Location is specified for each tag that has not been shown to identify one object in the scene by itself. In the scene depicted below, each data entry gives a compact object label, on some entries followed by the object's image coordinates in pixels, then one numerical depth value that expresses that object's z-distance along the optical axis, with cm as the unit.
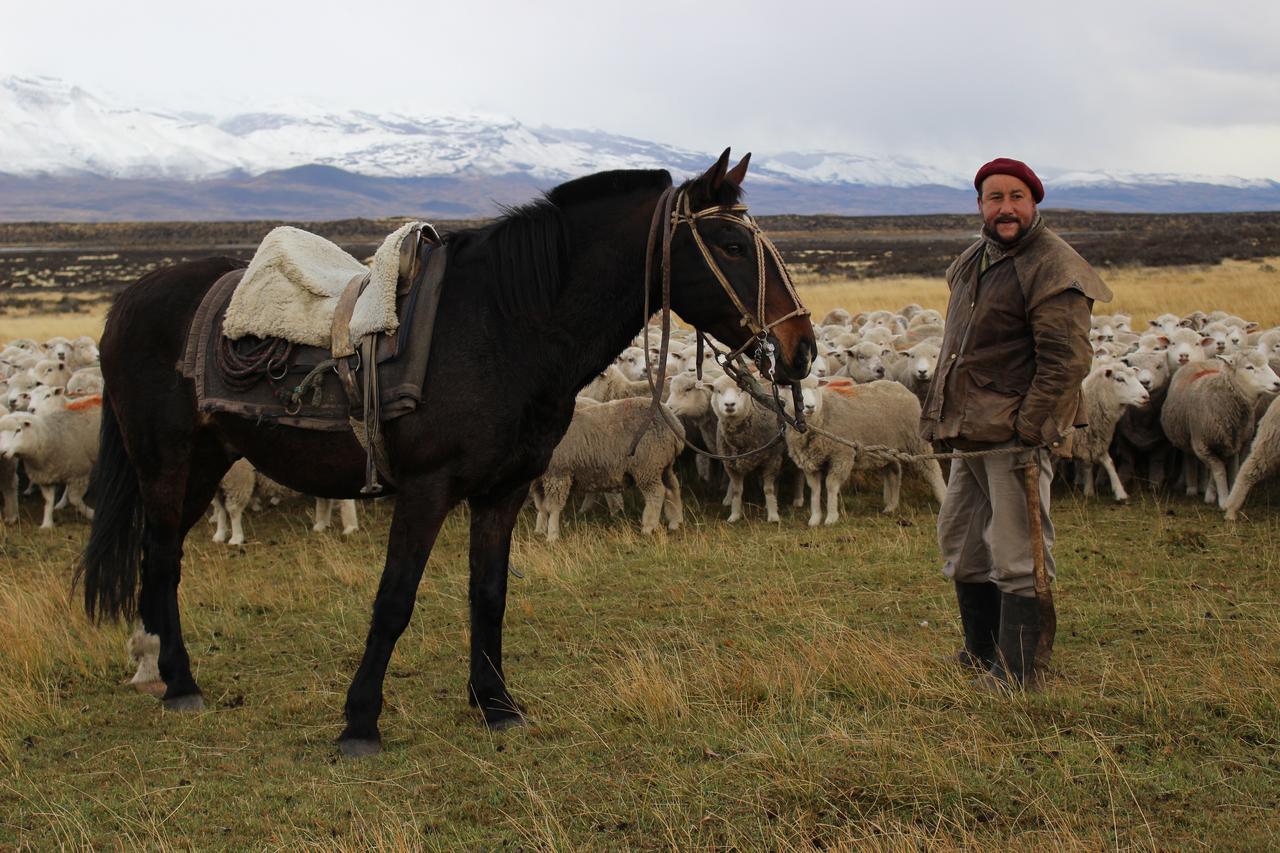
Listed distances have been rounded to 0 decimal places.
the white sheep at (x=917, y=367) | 1285
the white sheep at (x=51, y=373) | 1562
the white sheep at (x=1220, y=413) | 1039
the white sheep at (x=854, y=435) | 1089
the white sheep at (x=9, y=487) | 1195
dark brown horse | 466
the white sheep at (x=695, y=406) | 1185
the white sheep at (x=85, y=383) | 1396
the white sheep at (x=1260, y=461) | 942
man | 474
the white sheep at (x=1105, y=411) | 1091
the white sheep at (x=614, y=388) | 1320
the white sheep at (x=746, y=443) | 1101
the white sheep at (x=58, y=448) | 1161
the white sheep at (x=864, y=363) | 1486
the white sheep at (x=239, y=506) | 1094
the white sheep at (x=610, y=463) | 1059
